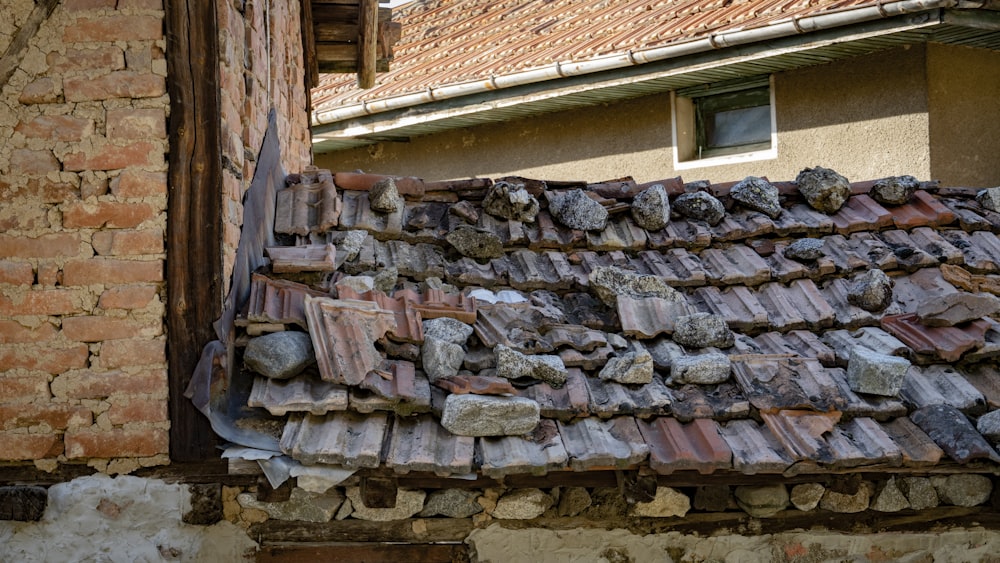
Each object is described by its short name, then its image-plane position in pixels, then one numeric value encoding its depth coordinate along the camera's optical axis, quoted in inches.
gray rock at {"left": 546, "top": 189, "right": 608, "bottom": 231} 166.1
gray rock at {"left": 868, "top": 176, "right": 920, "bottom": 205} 175.3
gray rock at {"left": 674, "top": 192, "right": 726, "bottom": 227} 172.1
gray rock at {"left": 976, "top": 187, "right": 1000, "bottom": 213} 177.0
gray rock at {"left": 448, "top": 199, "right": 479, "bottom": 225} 163.8
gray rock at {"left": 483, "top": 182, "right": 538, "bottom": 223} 165.3
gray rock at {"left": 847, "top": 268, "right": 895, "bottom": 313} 150.6
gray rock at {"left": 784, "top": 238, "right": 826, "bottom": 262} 161.5
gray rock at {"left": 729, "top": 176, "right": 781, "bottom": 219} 173.0
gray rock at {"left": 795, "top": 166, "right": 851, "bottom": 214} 173.9
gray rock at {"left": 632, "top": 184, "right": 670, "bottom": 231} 169.2
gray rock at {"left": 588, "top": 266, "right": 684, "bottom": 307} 149.6
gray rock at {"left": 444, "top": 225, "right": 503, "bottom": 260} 156.9
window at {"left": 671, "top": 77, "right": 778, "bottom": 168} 297.1
